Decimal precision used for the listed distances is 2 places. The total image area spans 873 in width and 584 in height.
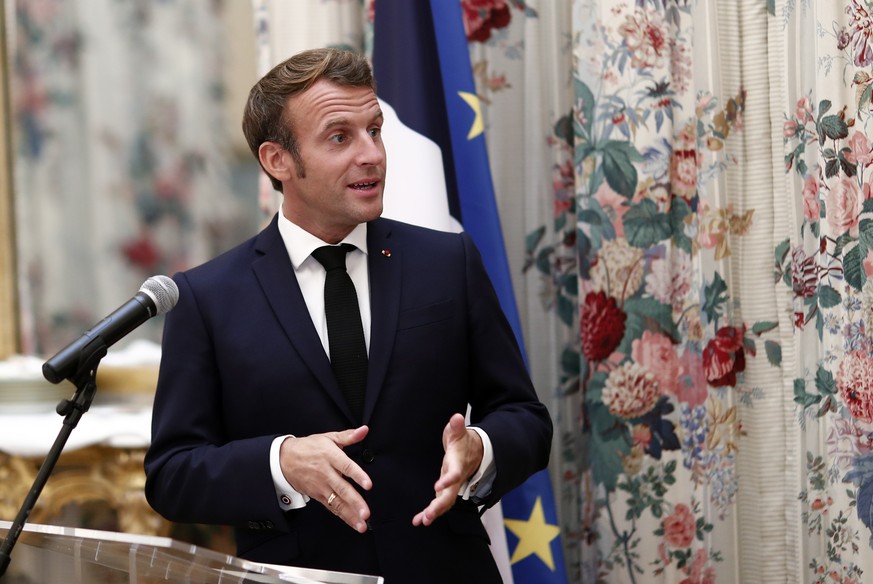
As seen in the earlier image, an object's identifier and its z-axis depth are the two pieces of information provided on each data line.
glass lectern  2.75
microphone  2.79
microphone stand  2.77
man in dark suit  3.14
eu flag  3.63
